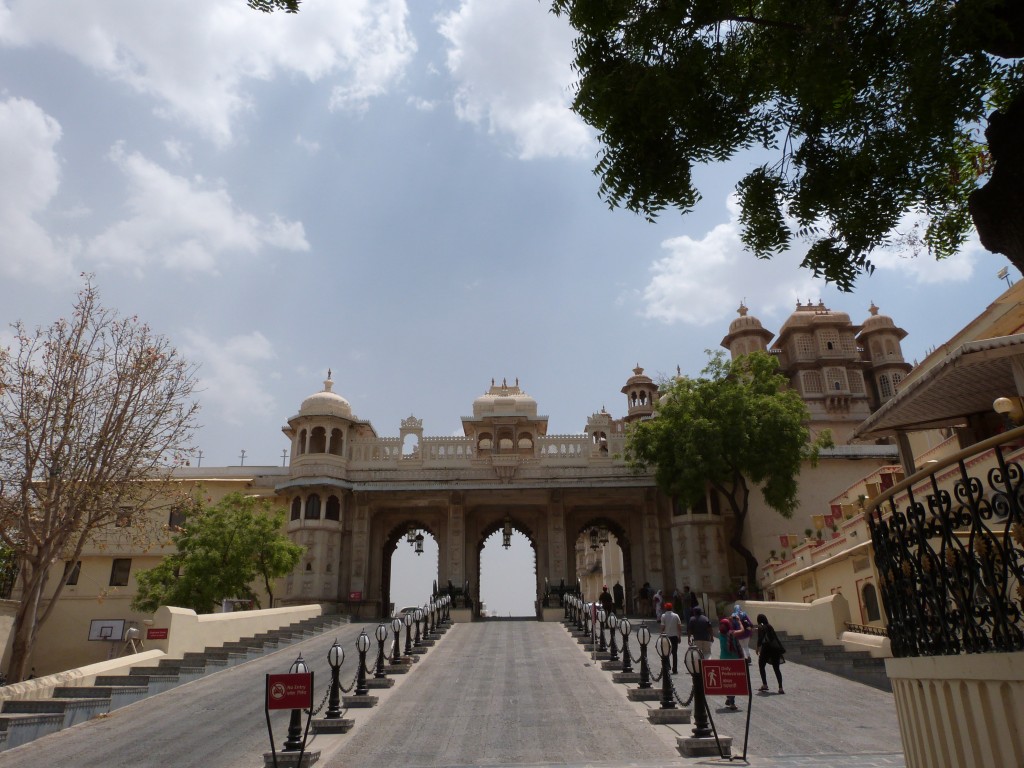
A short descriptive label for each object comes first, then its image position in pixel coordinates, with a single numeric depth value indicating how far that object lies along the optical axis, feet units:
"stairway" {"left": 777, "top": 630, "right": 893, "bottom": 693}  43.56
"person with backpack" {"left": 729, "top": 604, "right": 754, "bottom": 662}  44.37
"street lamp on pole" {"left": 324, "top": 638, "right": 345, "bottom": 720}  32.22
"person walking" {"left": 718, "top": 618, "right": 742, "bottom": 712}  43.75
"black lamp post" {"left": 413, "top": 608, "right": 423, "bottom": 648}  60.59
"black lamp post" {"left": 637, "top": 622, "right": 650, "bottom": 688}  37.60
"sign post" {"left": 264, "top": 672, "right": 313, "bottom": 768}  25.90
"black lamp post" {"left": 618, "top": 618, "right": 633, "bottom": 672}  45.06
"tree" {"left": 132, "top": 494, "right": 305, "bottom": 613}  80.53
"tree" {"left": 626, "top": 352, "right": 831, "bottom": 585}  83.15
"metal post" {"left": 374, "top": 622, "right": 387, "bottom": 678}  42.47
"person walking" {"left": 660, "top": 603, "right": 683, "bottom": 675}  49.34
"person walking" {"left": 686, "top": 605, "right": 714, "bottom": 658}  43.39
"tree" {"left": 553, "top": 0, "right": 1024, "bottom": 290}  15.56
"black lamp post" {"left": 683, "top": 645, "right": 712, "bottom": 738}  28.32
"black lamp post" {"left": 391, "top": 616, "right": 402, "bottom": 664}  46.61
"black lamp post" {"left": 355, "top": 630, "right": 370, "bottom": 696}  36.94
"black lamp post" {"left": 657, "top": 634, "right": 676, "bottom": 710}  31.55
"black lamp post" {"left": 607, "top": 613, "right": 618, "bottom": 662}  47.87
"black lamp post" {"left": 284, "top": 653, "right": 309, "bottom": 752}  26.80
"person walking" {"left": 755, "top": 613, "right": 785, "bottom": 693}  40.68
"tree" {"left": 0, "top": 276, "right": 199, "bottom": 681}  47.11
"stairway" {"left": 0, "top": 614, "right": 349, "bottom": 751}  34.60
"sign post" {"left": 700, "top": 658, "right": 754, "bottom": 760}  26.91
